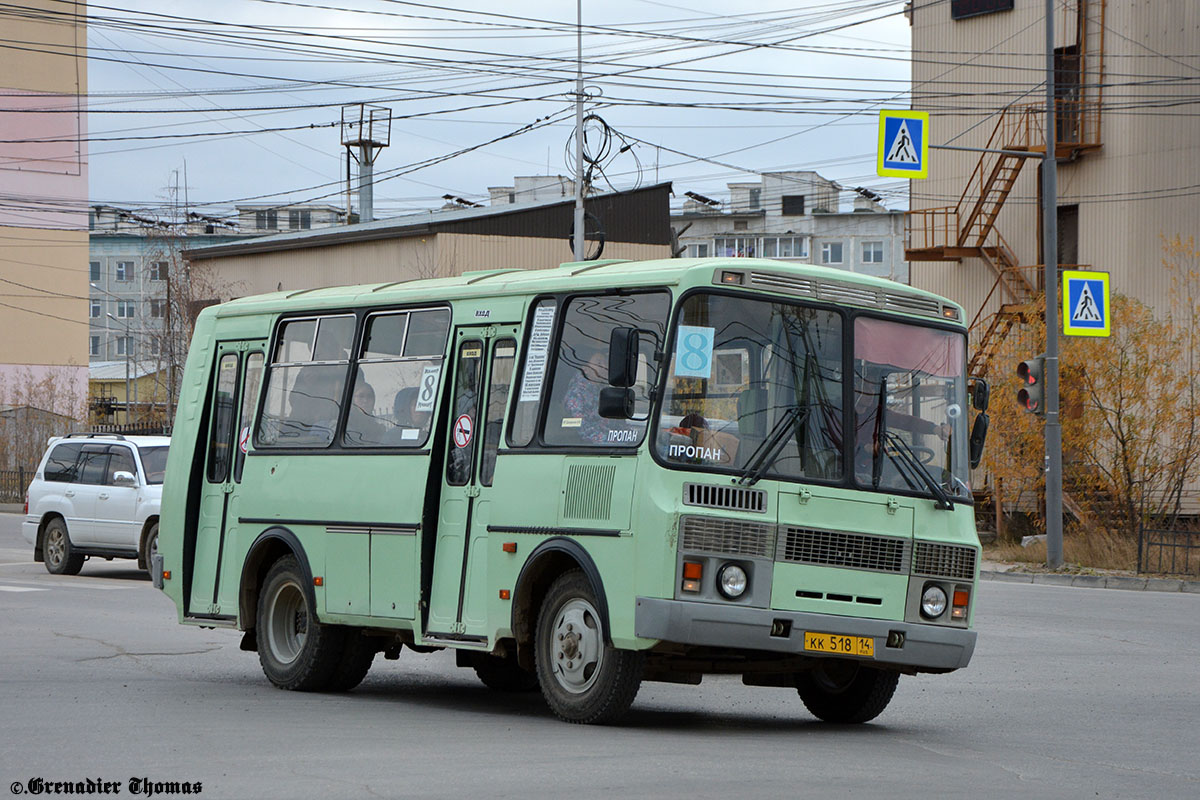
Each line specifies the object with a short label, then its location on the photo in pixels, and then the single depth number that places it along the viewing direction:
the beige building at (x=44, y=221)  73.12
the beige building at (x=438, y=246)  53.25
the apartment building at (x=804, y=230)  112.06
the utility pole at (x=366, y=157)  62.74
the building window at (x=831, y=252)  112.94
